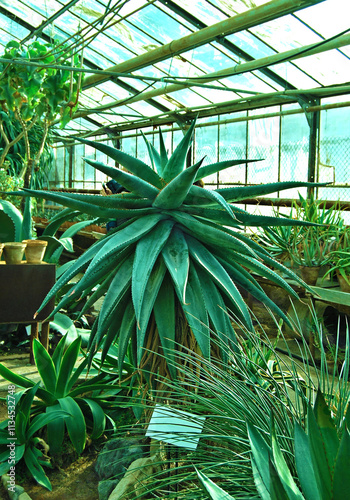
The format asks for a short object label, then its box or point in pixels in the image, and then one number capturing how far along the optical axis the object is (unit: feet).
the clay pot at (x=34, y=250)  11.21
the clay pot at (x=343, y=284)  12.72
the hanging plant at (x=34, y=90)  14.07
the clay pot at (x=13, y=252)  11.05
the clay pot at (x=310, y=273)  13.58
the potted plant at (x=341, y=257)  12.72
